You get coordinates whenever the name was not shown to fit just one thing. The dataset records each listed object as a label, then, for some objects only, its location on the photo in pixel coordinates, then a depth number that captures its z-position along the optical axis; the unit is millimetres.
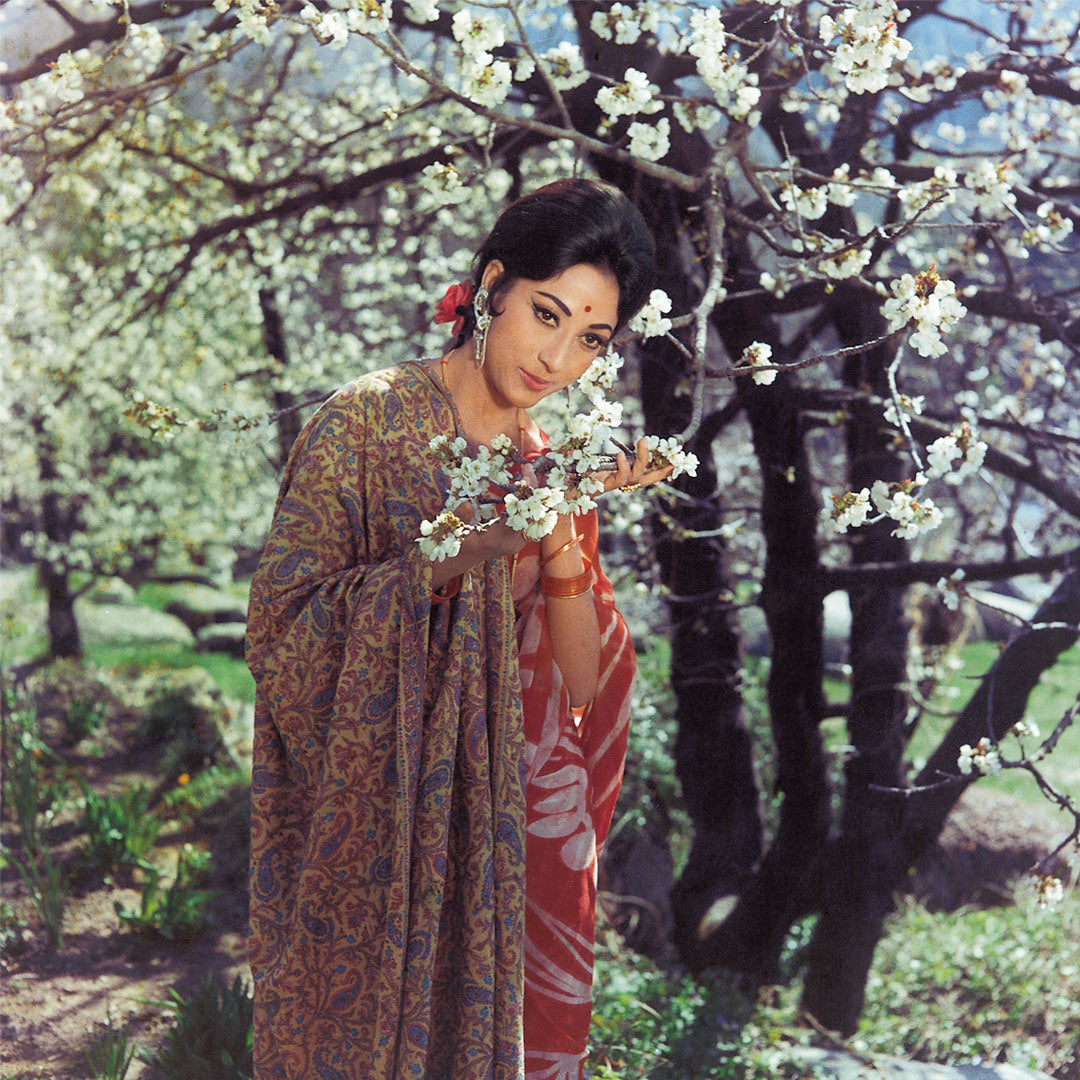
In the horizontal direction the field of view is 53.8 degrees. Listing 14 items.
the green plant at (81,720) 6078
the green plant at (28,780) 4102
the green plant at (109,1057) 2773
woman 2006
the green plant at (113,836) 4418
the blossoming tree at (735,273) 2656
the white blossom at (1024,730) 2963
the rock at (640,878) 5414
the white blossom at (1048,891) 2680
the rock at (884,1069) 3340
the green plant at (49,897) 3822
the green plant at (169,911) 4004
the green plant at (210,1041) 2918
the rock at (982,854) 6191
